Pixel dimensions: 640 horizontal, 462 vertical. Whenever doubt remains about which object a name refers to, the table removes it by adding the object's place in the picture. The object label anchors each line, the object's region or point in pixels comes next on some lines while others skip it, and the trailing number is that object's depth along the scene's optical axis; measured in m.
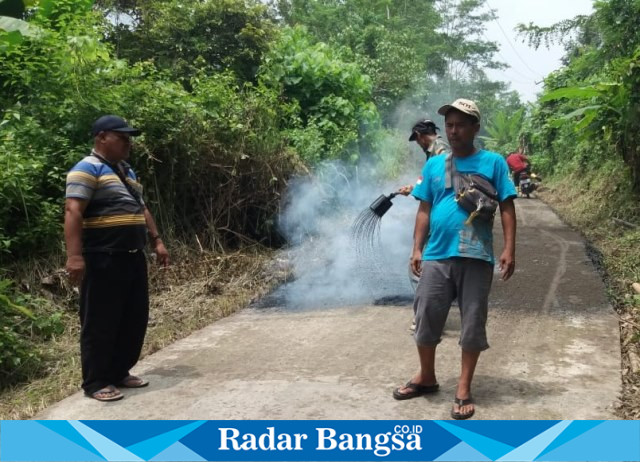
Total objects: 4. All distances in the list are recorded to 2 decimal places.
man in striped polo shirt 3.70
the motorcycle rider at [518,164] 16.28
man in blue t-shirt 3.35
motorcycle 16.27
